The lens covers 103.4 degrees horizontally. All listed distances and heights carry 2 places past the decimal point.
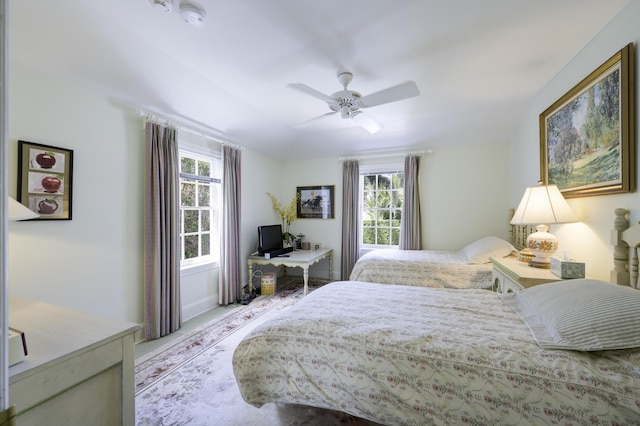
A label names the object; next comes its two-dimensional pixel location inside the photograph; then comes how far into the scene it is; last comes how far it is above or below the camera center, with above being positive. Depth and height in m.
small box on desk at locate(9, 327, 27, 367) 0.74 -0.41
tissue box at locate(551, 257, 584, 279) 1.61 -0.38
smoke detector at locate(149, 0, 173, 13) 1.40 +1.17
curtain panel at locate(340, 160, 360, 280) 4.43 -0.16
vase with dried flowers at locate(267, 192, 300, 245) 4.71 +0.03
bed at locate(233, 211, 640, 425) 0.91 -0.62
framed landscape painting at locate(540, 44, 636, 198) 1.45 +0.54
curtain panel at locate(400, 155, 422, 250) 4.07 +0.05
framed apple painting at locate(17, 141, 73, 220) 1.70 +0.24
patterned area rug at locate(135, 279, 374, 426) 1.52 -1.23
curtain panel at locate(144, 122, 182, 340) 2.43 -0.21
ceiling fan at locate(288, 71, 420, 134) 1.91 +0.93
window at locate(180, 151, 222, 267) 3.04 +0.07
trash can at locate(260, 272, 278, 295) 3.83 -1.10
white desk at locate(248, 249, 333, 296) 3.61 -0.70
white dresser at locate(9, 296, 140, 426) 0.77 -0.53
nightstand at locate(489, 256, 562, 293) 1.69 -0.46
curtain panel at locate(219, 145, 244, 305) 3.35 -0.27
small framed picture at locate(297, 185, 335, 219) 4.70 +0.20
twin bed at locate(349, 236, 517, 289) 2.85 -0.67
